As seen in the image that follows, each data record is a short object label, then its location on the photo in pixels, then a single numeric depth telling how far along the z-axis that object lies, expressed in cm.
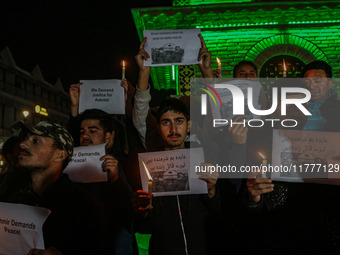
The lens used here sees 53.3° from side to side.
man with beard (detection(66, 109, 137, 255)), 310
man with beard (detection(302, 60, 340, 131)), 295
